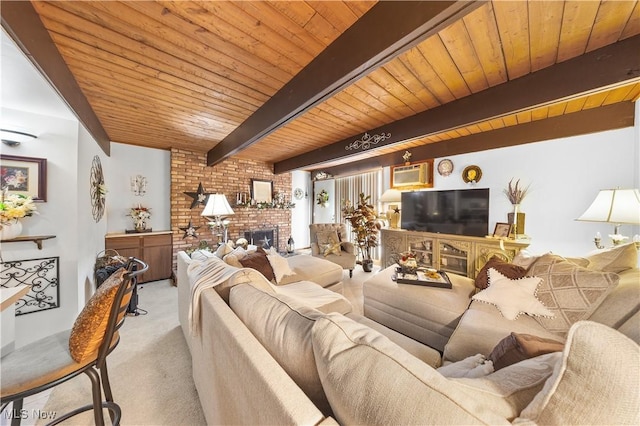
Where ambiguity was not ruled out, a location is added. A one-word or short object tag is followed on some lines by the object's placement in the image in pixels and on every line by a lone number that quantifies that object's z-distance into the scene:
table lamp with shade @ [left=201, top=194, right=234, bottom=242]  2.88
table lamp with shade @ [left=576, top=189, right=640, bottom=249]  1.78
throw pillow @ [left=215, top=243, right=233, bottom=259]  2.35
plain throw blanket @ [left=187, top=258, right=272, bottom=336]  1.31
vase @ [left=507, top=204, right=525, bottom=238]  3.00
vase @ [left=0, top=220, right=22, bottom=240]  1.67
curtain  4.91
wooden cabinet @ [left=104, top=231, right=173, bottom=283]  3.36
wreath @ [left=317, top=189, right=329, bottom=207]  6.02
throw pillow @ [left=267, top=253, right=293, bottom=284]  2.42
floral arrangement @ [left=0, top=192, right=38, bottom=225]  1.57
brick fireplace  4.02
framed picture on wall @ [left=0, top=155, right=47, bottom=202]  1.81
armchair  3.91
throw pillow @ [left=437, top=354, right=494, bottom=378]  0.79
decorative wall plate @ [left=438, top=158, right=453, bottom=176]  3.74
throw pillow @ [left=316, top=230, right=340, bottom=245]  4.15
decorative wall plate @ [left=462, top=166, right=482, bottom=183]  3.46
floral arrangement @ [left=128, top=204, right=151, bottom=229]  3.68
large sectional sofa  0.42
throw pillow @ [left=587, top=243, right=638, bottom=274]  1.42
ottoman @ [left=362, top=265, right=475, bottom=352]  1.73
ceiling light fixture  1.71
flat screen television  3.29
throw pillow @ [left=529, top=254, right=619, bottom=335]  1.32
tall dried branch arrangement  3.03
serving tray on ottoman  2.10
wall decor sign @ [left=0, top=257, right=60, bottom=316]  1.84
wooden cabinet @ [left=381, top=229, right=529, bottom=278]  2.97
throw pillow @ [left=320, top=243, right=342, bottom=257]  3.89
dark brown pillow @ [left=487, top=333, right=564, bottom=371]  0.76
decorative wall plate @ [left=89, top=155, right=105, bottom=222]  2.61
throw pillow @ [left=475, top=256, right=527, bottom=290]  1.85
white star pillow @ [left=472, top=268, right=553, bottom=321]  1.53
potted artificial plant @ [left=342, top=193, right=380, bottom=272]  4.14
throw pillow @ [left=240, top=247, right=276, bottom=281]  2.24
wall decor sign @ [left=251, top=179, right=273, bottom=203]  5.04
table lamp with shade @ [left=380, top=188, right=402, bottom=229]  4.14
